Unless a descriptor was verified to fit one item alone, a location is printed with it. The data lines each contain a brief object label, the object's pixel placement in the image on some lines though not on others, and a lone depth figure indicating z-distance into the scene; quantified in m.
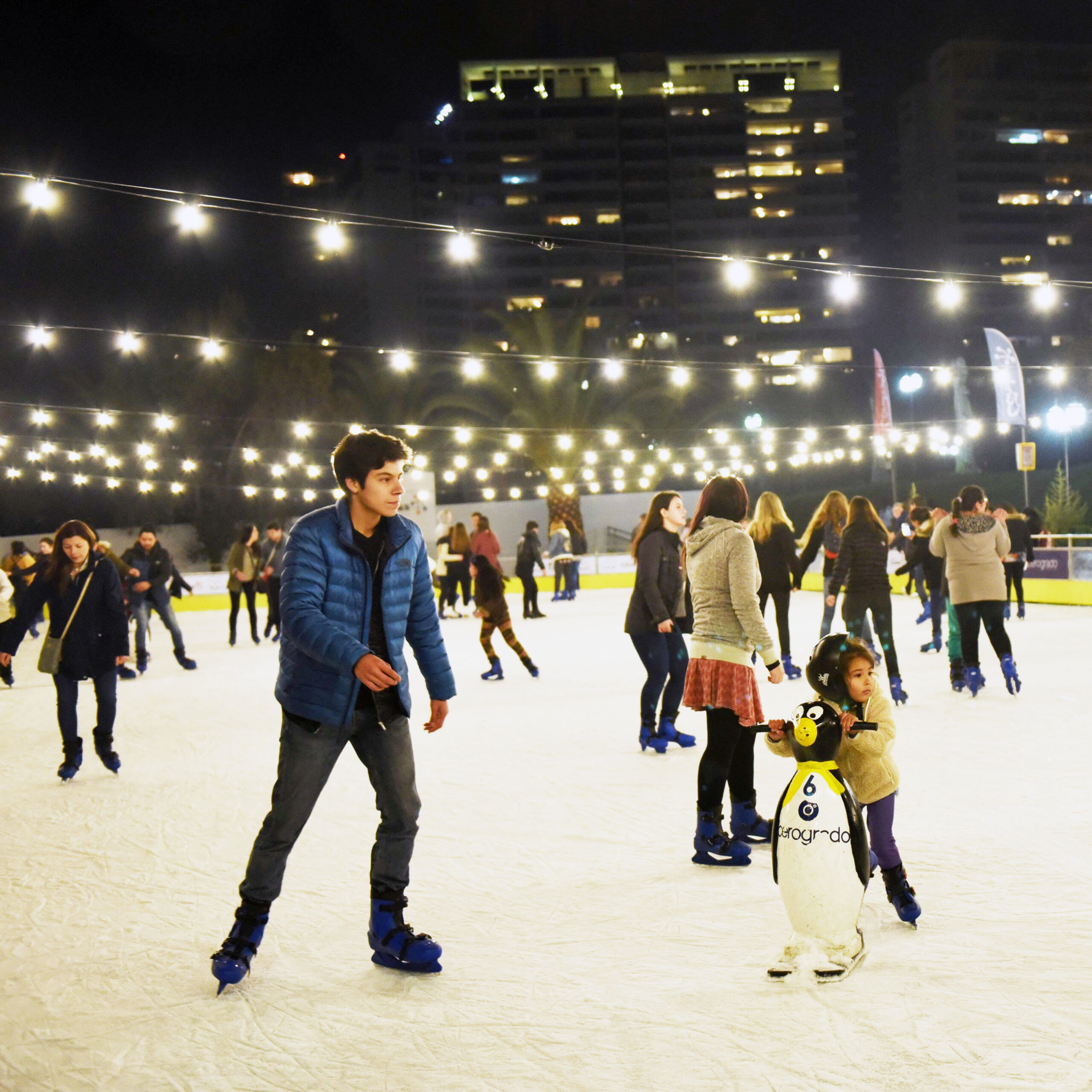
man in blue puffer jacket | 3.00
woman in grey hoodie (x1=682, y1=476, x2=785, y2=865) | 4.12
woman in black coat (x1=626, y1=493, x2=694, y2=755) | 6.12
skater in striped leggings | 9.54
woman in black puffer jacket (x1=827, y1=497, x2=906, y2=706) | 7.84
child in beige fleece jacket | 3.21
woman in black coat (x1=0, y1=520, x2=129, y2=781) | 5.88
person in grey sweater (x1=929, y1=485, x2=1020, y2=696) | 7.66
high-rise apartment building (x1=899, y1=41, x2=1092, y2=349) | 85.06
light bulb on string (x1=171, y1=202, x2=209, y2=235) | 8.36
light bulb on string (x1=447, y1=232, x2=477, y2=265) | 9.62
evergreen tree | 22.33
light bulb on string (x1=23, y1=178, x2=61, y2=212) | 7.62
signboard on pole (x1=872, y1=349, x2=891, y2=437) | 29.09
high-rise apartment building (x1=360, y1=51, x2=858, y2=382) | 78.38
